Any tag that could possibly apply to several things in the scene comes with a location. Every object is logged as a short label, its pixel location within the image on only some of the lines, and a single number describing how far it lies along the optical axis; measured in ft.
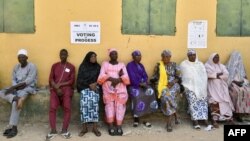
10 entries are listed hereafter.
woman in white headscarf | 12.46
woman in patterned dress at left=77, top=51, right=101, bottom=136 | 11.79
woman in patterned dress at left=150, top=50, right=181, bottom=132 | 12.34
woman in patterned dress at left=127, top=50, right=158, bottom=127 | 12.38
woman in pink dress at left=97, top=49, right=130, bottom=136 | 12.06
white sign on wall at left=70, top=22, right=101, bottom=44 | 12.95
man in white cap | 11.52
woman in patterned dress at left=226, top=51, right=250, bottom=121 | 12.70
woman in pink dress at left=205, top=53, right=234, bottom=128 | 12.65
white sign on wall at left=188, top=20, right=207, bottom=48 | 13.50
